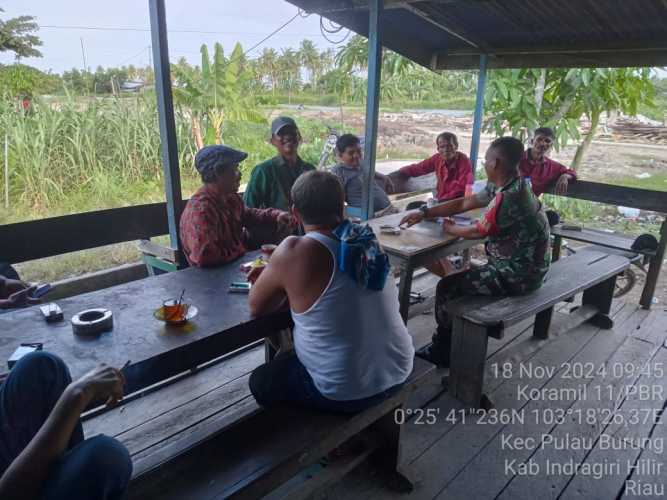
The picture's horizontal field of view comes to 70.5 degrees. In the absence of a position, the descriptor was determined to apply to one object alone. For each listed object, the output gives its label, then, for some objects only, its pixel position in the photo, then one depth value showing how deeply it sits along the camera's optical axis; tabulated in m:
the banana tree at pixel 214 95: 5.62
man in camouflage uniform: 2.79
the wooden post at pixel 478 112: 5.29
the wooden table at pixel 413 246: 2.89
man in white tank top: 1.56
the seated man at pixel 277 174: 3.39
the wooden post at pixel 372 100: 3.90
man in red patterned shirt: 2.27
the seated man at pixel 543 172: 4.71
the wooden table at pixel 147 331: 1.44
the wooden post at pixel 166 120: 2.69
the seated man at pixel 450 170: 4.41
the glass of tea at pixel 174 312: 1.66
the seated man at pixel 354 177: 4.45
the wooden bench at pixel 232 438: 1.45
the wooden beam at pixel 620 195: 4.31
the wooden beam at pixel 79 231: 2.70
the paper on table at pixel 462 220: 3.48
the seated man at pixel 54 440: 1.09
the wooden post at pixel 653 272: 4.04
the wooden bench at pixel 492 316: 2.63
